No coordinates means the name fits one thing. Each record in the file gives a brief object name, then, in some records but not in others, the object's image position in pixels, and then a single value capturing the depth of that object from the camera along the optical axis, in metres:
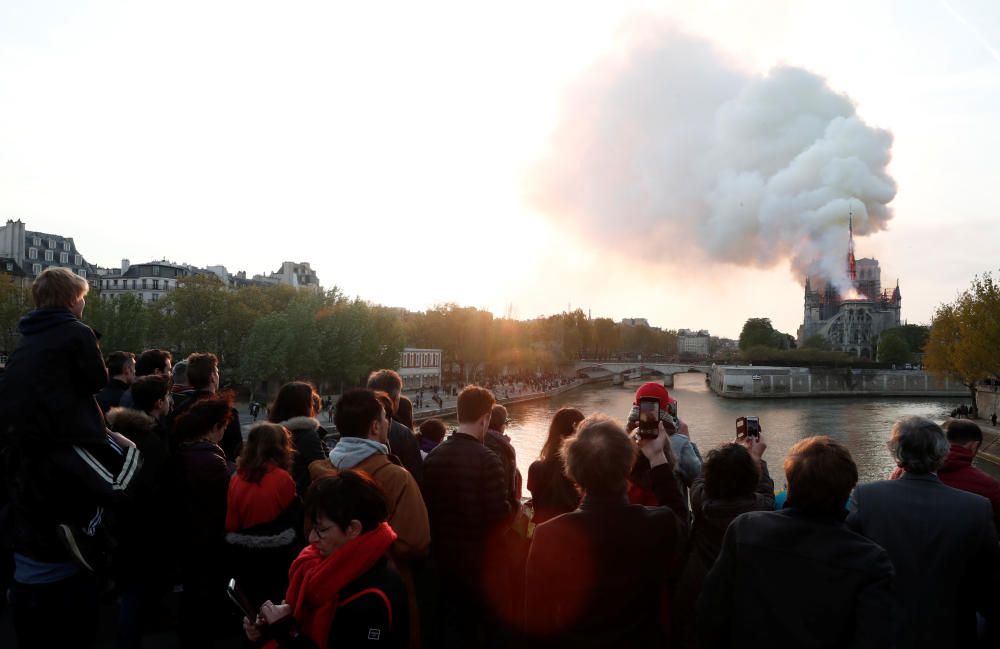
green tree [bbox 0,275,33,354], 34.72
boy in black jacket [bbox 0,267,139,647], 2.40
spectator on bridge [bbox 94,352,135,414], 4.49
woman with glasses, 2.17
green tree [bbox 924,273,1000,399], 29.59
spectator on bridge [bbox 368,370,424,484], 3.71
